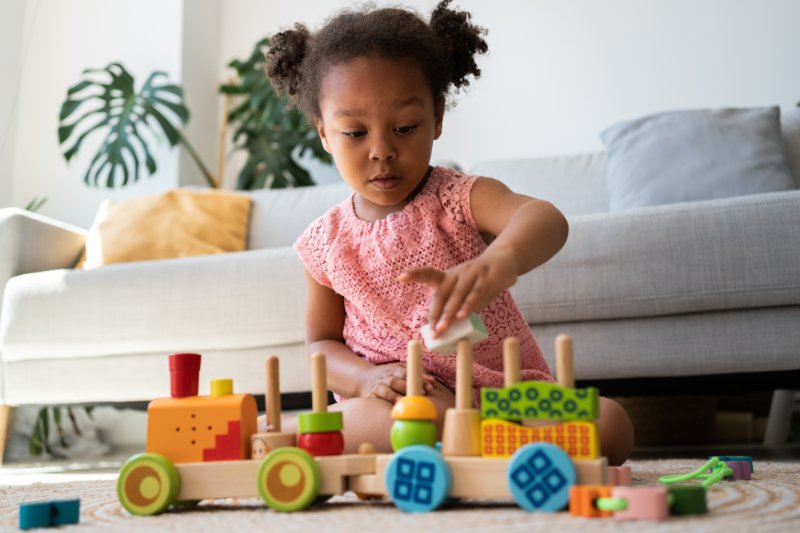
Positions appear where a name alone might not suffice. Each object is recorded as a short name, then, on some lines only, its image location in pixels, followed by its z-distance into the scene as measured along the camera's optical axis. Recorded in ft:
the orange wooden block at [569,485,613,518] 2.04
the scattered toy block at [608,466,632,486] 2.65
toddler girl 3.33
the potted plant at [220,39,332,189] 9.55
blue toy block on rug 2.26
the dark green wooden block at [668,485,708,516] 2.08
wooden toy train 2.16
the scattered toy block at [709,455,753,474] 3.18
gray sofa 4.63
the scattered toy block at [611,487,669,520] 1.99
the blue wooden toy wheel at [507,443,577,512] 2.11
